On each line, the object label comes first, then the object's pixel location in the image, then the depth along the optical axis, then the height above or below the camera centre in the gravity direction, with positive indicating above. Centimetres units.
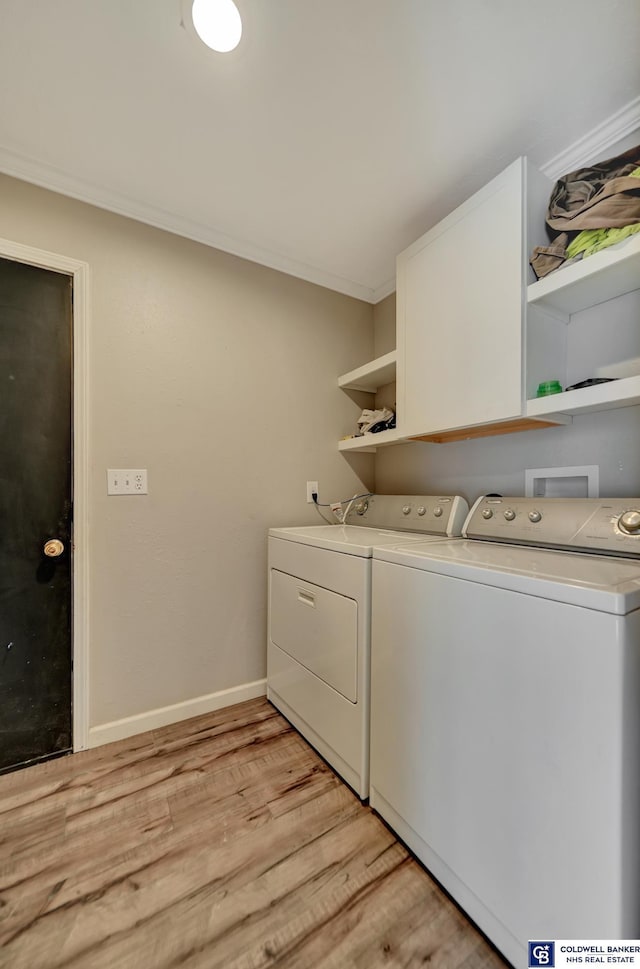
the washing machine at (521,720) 67 -53
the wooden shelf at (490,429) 140 +24
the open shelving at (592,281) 109 +66
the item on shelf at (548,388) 126 +33
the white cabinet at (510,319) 121 +62
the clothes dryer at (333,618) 128 -53
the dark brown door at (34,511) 143 -10
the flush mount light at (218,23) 97 +125
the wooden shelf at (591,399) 107 +27
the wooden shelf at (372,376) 192 +63
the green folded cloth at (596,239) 108 +76
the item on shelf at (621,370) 126 +41
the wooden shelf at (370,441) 184 +24
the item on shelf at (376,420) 204 +38
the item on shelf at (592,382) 118 +33
